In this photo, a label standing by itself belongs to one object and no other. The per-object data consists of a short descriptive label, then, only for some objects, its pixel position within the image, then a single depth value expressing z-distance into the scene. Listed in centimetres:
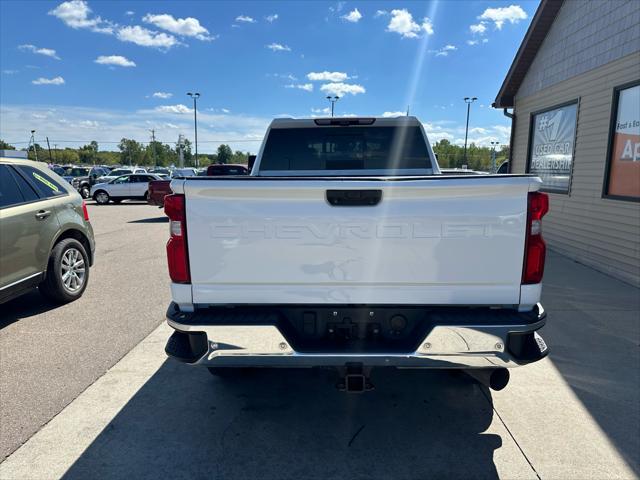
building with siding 699
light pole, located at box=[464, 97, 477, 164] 4489
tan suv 462
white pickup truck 236
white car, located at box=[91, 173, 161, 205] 2247
